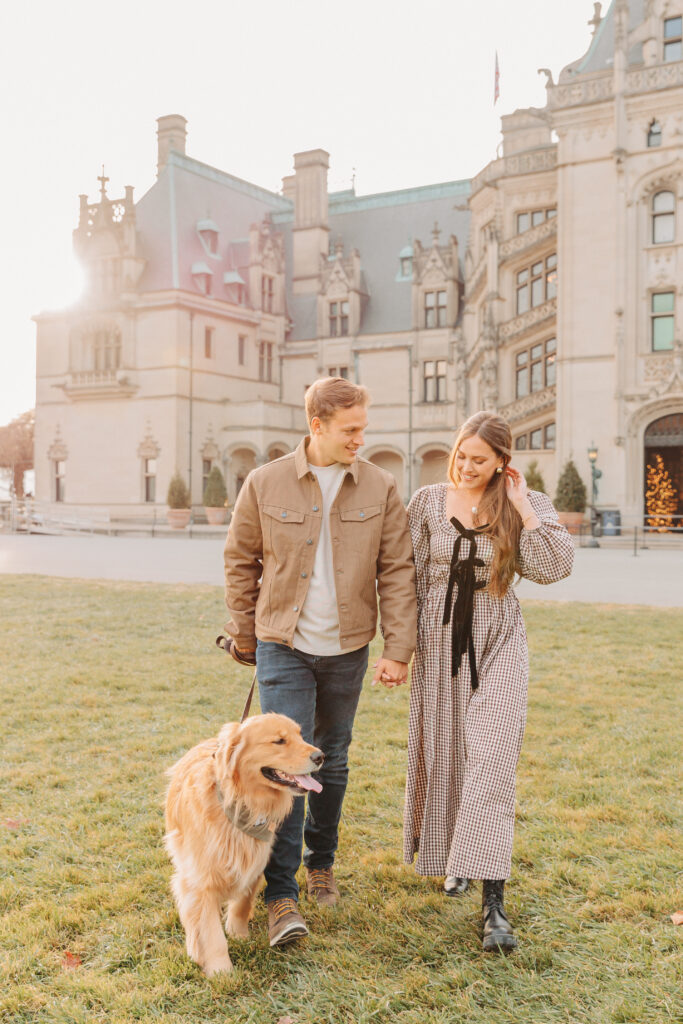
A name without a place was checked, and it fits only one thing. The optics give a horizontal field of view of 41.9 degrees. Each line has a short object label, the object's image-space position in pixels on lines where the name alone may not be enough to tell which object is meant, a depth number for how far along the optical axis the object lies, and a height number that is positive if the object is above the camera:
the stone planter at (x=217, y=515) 38.91 -0.81
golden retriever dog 3.30 -1.22
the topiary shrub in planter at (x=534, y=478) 28.45 +0.65
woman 3.71 -0.71
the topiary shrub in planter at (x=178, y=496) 39.75 +0.02
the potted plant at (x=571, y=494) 28.66 +0.15
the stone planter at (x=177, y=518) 38.28 -0.93
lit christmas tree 29.62 +0.24
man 3.75 -0.36
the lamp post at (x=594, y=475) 28.92 +0.77
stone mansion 29.38 +8.36
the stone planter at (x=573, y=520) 27.59 -0.67
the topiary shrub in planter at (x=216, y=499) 39.00 -0.11
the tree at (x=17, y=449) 59.19 +3.10
